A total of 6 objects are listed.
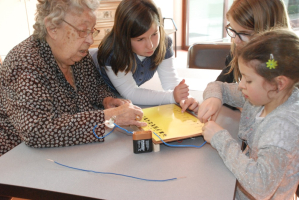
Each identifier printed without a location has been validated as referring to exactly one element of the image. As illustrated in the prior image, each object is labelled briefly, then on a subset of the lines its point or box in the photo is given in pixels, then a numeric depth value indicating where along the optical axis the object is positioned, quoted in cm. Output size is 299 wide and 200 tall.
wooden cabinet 453
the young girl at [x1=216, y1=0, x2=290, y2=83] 132
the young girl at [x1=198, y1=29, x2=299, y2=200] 86
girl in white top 146
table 84
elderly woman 112
